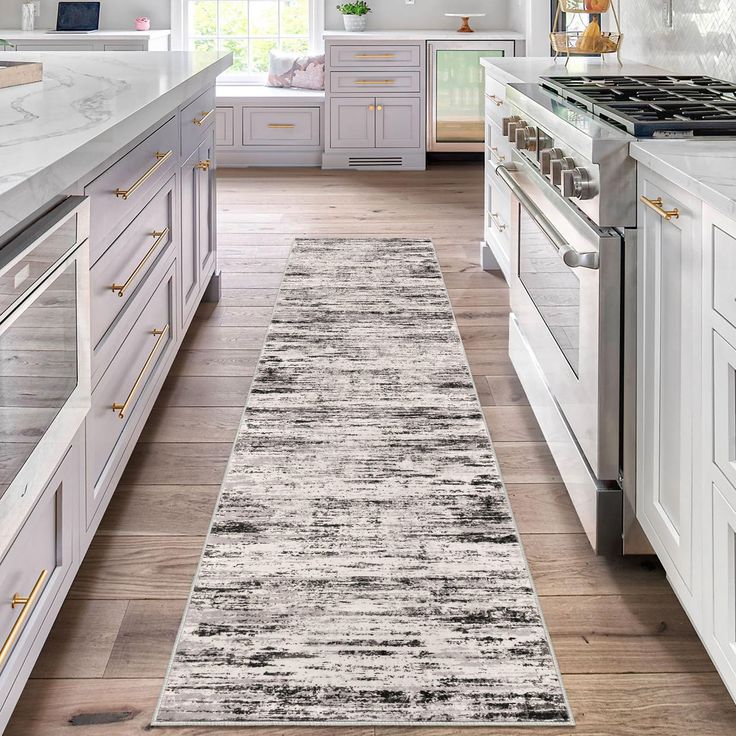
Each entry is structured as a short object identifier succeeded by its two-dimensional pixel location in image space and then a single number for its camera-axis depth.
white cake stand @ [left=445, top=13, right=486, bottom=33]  7.09
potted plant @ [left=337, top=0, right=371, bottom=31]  7.09
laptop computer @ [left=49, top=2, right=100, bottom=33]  7.11
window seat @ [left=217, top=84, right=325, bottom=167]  6.99
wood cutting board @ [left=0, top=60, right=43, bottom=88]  2.24
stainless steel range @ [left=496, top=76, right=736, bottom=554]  1.78
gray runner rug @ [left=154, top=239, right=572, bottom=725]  1.52
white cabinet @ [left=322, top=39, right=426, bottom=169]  6.84
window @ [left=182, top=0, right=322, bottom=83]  7.47
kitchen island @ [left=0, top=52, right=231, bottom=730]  1.27
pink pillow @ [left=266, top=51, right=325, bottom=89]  7.24
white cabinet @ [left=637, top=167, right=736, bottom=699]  1.32
